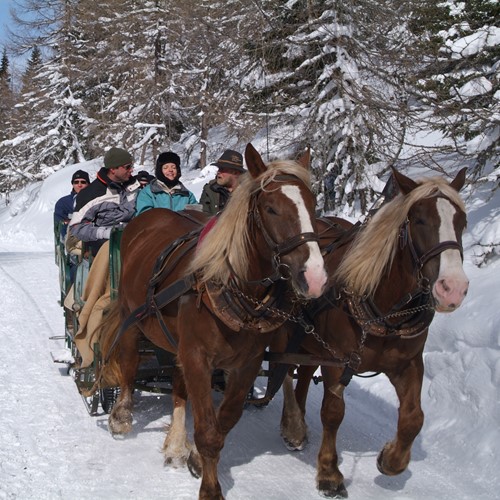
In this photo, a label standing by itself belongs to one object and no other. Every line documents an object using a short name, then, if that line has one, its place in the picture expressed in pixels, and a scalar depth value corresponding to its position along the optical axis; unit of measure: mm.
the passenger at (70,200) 9688
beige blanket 5992
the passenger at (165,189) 6293
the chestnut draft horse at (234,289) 3426
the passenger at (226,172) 6094
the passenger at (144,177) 7803
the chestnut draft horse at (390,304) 3625
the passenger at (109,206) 6152
